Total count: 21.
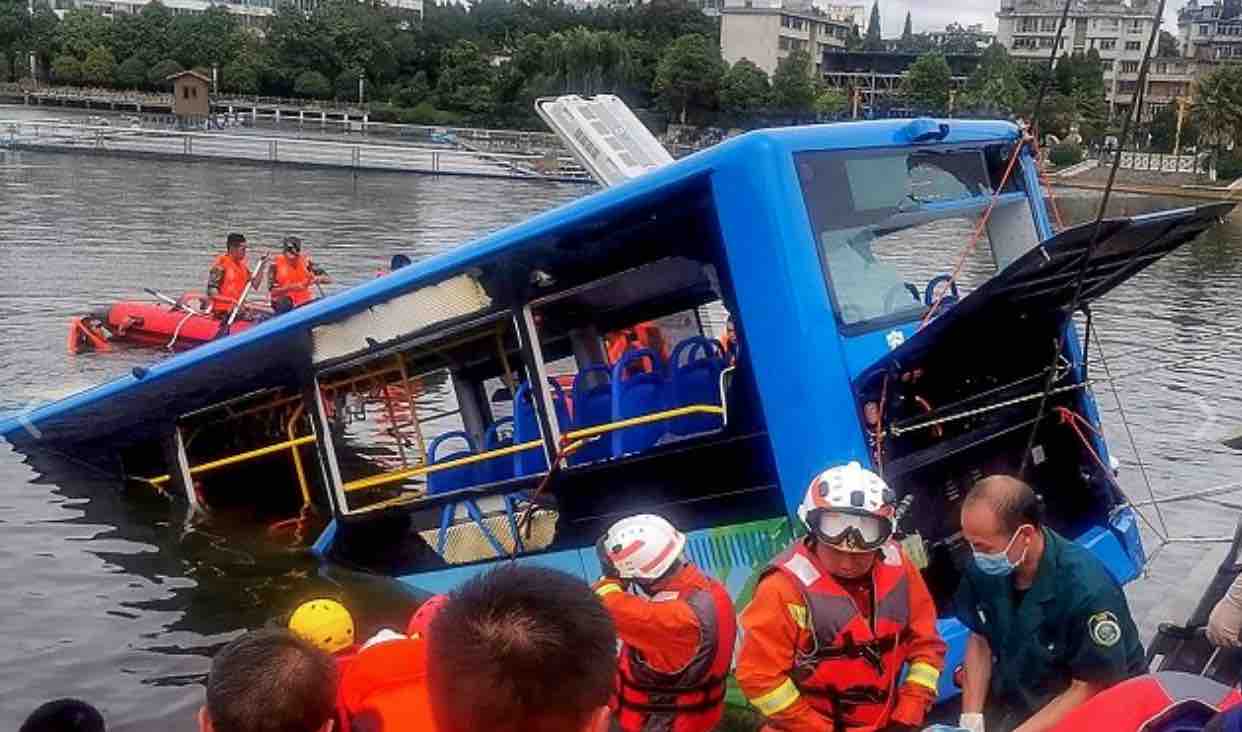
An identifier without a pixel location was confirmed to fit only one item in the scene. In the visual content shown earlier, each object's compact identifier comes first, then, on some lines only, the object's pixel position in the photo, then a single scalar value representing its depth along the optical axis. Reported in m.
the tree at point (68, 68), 91.38
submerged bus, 5.96
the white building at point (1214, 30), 131.00
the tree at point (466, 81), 82.88
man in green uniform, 4.43
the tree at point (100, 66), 89.38
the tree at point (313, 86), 88.75
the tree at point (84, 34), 91.88
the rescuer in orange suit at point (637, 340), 9.07
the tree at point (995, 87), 65.00
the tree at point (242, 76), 89.44
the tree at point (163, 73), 88.50
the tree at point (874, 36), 117.09
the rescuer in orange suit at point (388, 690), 3.48
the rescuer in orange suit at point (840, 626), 4.39
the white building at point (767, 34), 91.19
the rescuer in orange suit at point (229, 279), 16.95
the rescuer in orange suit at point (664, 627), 4.68
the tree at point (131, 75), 89.44
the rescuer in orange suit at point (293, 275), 16.86
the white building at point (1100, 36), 100.72
